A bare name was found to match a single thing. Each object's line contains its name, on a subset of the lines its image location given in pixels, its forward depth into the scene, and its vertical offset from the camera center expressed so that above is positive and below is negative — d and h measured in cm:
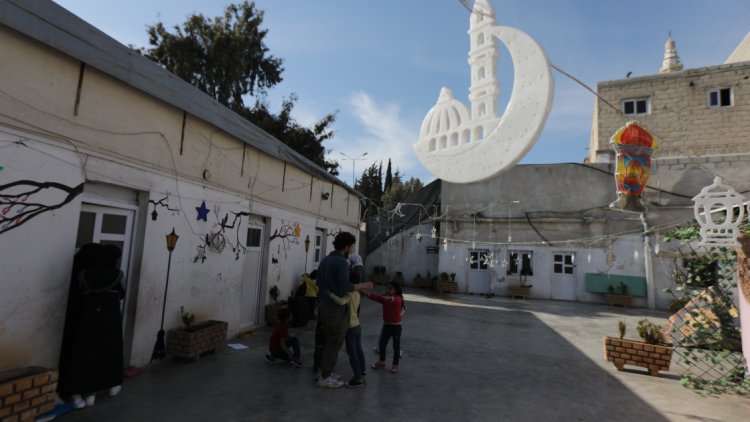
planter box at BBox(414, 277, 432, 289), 1883 -112
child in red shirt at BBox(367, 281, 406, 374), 572 -92
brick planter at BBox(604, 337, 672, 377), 598 -133
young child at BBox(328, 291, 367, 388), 499 -117
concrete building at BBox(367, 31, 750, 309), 1516 +285
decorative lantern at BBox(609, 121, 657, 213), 602 +179
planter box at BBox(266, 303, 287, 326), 855 -141
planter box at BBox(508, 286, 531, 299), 1650 -114
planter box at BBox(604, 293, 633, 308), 1509 -114
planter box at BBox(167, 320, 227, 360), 561 -142
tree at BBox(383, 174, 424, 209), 3356 +665
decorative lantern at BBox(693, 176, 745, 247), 459 +72
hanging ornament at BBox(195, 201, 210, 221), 643 +63
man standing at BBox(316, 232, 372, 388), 486 -74
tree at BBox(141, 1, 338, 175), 1817 +923
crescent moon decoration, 257 +109
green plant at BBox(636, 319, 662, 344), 627 -99
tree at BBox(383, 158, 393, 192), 3806 +807
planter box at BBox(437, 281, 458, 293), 1733 -114
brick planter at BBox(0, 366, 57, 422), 315 -134
